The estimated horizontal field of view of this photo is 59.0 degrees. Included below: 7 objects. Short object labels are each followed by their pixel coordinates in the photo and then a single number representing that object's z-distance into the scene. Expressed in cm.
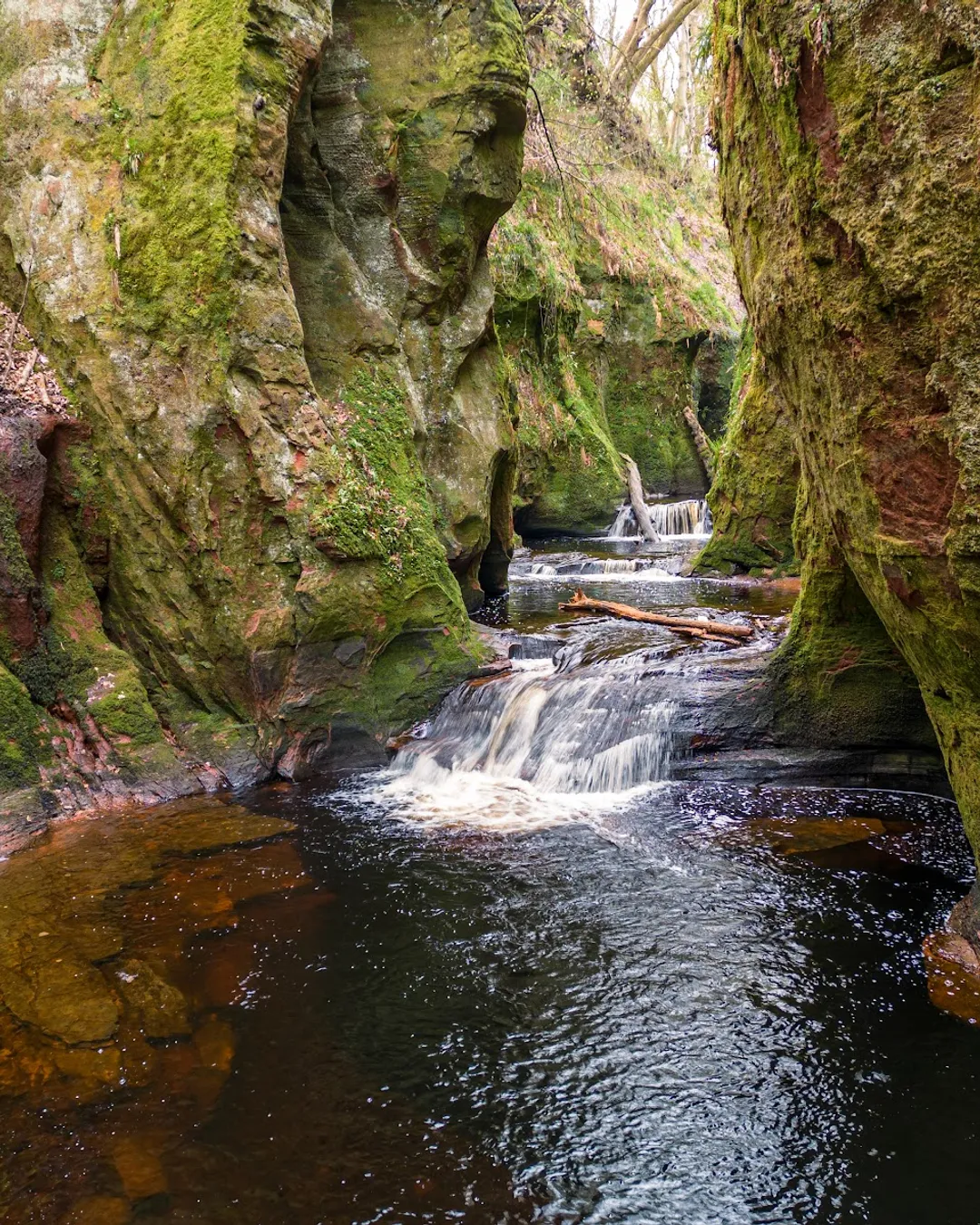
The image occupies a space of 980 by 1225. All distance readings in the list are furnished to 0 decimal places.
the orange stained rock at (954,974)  393
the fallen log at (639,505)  1989
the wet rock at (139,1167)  300
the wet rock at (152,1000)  388
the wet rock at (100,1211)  287
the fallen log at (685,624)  892
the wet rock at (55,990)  388
